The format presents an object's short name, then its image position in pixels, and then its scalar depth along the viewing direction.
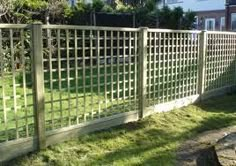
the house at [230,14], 20.47
